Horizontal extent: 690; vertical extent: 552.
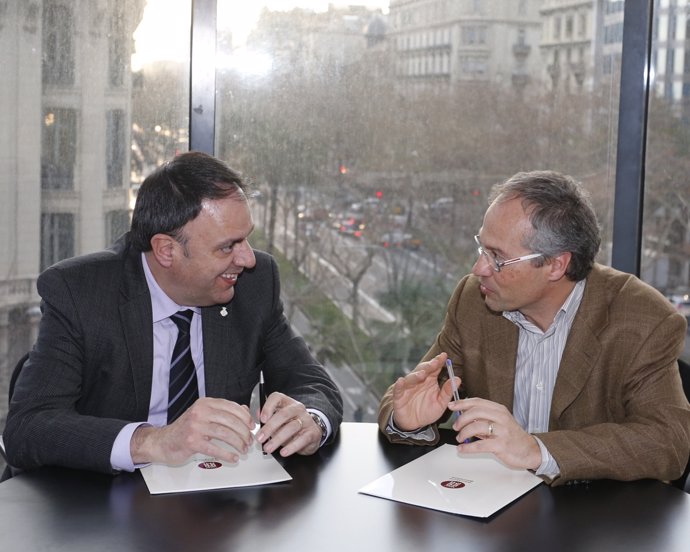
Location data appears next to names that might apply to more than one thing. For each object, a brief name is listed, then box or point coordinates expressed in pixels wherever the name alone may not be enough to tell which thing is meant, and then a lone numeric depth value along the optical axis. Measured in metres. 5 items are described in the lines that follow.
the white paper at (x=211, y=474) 2.00
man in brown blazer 2.21
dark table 1.72
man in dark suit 2.23
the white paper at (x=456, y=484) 1.92
